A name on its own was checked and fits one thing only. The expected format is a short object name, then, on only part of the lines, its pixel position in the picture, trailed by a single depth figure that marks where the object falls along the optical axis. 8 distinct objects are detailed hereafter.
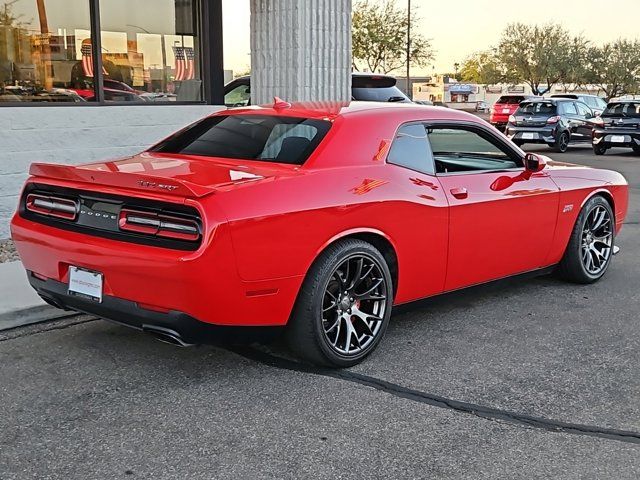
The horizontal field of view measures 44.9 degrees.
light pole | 42.78
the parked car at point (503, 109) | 28.20
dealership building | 8.38
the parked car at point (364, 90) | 12.98
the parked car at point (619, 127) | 19.84
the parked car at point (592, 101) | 24.53
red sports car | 3.84
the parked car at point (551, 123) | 21.30
